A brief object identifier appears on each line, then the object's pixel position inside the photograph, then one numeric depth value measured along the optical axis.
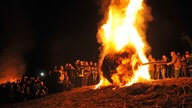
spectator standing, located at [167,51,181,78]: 16.78
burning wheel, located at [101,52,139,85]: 14.73
